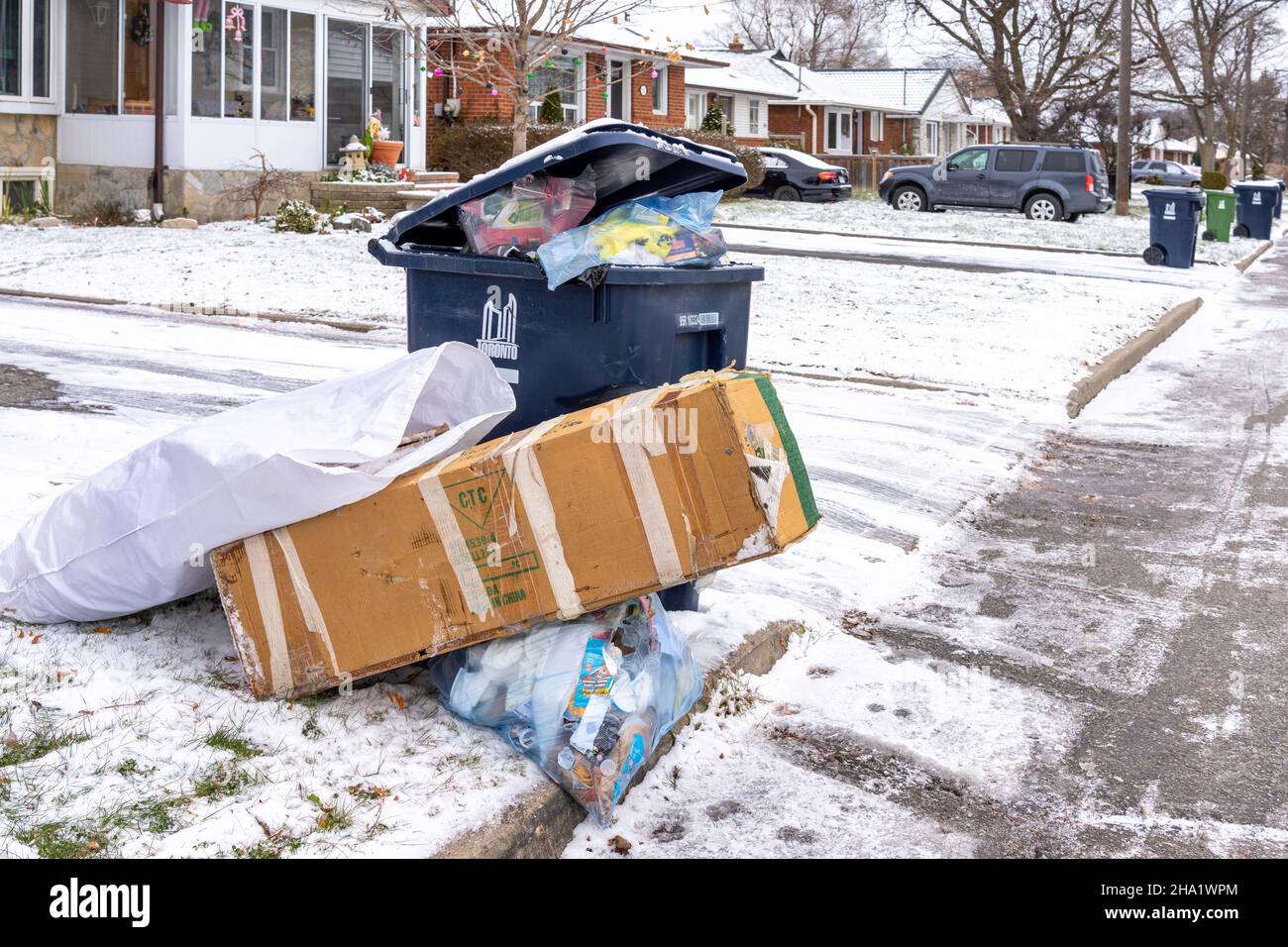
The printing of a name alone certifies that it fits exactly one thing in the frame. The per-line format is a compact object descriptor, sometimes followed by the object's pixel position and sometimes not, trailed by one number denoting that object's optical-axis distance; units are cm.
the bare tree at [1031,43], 4328
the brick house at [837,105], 5053
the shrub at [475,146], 2539
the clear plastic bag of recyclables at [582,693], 345
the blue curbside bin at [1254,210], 2881
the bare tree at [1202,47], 5034
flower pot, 2231
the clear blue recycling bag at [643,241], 432
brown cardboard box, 347
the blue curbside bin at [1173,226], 2030
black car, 3216
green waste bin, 2544
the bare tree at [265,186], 1862
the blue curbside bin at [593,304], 437
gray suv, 2848
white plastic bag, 366
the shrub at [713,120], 3419
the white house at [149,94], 1888
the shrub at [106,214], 1842
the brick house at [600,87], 2723
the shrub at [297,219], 1758
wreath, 1923
